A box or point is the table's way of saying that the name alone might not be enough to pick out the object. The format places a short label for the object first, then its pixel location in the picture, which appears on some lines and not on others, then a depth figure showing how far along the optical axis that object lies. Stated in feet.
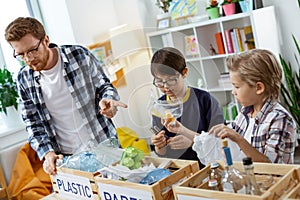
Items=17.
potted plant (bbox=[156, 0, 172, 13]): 14.57
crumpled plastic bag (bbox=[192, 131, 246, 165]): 4.54
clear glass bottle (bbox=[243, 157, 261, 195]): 3.57
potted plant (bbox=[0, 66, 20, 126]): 11.95
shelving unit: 12.47
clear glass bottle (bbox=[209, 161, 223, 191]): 4.01
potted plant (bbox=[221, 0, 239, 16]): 12.89
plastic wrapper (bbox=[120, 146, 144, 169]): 4.82
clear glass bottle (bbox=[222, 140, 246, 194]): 3.77
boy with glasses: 4.83
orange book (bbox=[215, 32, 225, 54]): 13.55
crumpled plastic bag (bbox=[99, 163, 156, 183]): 4.54
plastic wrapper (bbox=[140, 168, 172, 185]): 4.41
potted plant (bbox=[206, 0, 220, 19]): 13.33
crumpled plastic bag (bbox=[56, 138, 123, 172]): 5.29
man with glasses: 6.31
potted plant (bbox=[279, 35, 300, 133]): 12.27
